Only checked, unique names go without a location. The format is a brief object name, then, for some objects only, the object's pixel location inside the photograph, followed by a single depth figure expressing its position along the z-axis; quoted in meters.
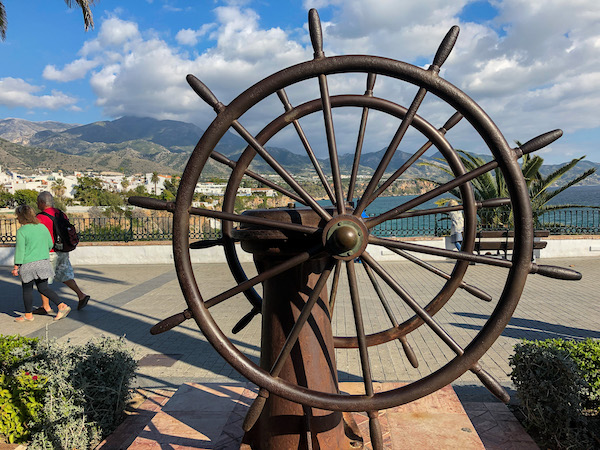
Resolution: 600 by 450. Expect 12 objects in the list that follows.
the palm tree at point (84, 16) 9.95
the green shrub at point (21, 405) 3.04
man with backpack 6.45
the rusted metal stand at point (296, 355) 2.19
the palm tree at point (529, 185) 12.05
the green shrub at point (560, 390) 2.92
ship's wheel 1.64
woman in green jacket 5.98
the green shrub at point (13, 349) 3.37
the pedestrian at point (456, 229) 10.53
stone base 2.60
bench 8.90
